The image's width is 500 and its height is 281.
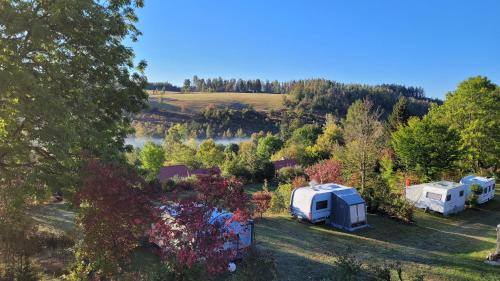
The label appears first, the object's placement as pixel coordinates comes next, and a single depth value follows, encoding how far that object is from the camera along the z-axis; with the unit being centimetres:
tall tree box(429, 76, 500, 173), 3475
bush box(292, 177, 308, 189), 2672
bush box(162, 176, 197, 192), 2942
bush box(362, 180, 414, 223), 2159
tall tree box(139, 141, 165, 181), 3671
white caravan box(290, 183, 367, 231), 1933
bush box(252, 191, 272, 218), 1429
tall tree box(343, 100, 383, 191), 2412
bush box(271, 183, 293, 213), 2300
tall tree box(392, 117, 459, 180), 2872
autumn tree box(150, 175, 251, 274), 831
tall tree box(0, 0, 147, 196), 895
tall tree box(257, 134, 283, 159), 6026
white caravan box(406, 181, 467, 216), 2409
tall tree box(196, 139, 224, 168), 4425
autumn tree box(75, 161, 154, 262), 848
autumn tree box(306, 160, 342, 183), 2642
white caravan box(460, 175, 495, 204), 2738
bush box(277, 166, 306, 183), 3768
